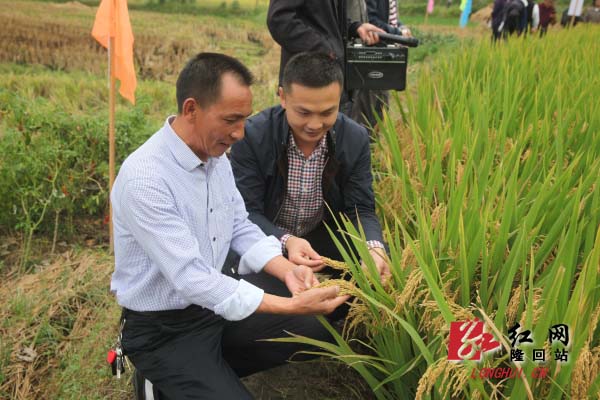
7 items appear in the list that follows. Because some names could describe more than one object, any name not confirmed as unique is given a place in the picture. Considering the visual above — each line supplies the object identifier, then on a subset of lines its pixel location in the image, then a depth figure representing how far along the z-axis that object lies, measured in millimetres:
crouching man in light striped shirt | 1393
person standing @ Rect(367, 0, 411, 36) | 3711
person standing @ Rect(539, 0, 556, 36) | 8109
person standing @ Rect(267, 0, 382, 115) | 2631
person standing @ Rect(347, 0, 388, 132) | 3553
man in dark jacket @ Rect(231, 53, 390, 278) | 1893
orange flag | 2543
